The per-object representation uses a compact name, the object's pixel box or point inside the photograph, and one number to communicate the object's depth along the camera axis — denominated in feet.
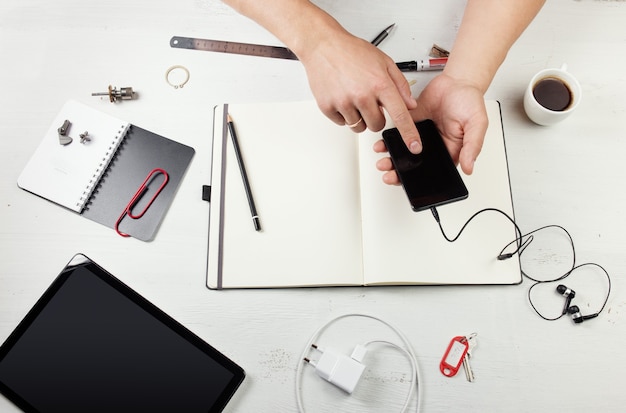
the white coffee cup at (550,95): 2.86
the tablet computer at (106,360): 2.42
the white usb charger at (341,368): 2.54
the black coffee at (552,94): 2.89
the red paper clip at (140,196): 2.92
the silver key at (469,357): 2.57
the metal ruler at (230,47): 3.26
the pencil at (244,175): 2.80
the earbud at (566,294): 2.66
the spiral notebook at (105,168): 2.94
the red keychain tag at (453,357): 2.58
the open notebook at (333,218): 2.70
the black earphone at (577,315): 2.62
